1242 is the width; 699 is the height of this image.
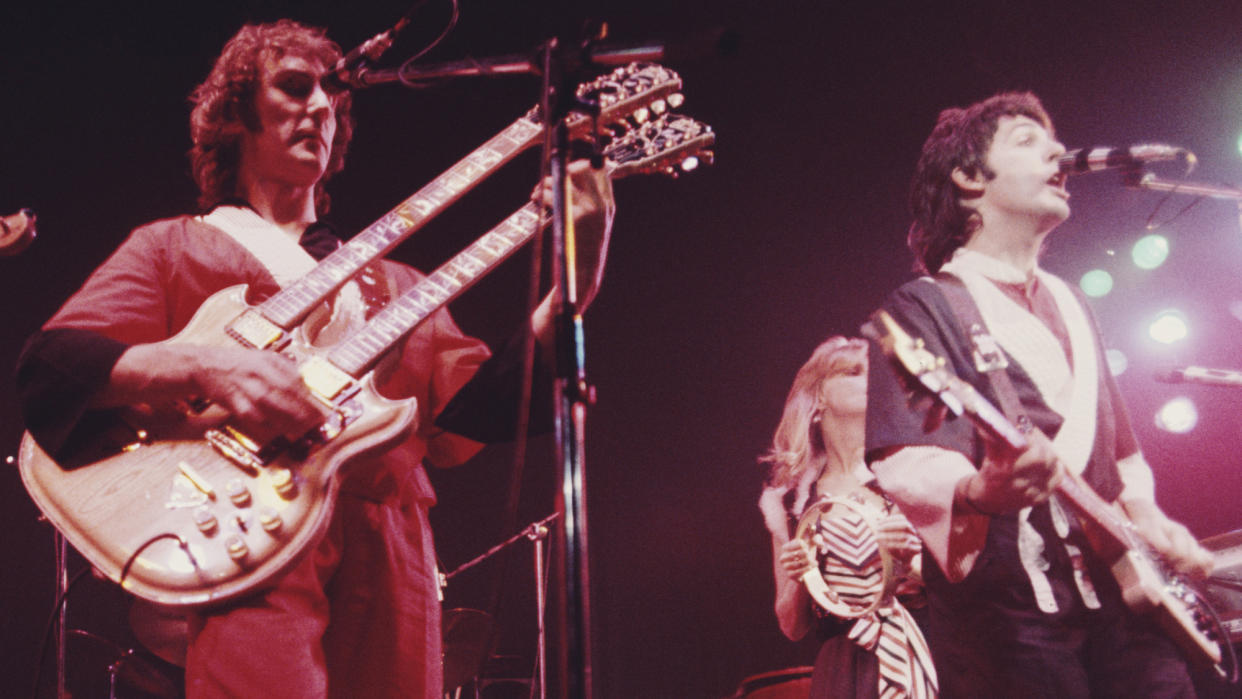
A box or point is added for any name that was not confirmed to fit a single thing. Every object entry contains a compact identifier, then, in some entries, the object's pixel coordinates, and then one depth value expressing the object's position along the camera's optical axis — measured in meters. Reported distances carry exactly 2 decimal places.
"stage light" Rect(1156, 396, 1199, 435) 4.60
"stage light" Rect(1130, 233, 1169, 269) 4.70
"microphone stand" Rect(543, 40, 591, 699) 1.28
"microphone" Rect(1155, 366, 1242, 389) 3.38
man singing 1.93
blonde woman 3.21
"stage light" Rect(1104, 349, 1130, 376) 4.64
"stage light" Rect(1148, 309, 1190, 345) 4.62
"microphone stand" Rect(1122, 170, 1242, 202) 2.97
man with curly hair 1.61
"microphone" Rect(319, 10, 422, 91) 2.19
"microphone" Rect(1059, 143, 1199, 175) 2.54
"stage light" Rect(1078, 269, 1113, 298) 4.82
